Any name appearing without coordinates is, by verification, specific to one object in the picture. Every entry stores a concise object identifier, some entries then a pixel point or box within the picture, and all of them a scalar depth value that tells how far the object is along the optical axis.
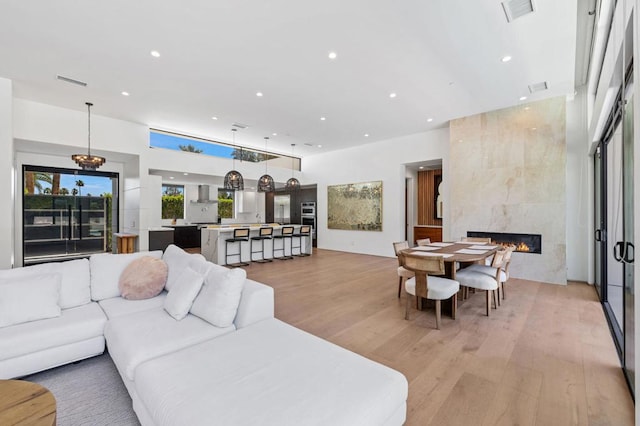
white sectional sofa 1.29
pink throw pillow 2.88
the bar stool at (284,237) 8.12
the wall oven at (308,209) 10.59
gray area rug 1.80
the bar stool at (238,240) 7.04
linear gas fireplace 5.50
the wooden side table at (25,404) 1.21
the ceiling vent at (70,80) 4.48
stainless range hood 10.41
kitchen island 7.04
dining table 3.44
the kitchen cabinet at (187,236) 9.73
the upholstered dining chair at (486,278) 3.47
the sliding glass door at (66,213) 6.55
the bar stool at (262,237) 7.56
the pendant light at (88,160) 5.37
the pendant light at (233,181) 6.86
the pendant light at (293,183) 8.76
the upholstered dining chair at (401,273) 4.20
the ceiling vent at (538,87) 4.75
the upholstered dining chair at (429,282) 3.13
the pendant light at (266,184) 7.73
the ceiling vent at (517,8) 2.91
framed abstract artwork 8.61
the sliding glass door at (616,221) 2.35
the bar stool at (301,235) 8.59
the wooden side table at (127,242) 6.76
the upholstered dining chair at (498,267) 3.61
